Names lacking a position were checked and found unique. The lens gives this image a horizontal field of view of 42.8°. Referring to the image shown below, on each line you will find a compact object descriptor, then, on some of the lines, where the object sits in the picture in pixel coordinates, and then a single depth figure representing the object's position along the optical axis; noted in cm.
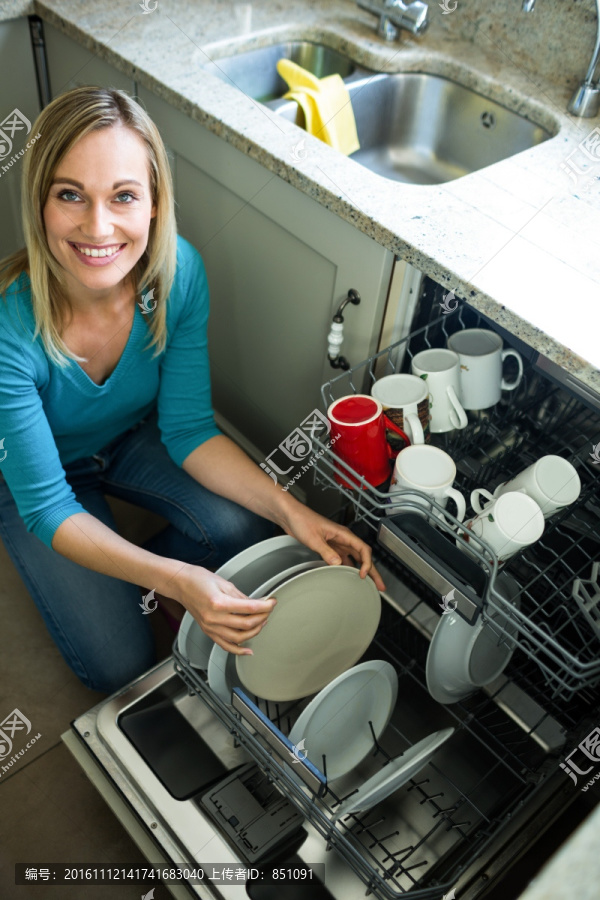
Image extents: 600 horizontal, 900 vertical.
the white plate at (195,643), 104
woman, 99
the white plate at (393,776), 84
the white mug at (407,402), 101
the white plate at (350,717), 99
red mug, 97
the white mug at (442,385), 105
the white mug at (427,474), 92
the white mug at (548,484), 94
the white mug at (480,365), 108
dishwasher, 88
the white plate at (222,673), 102
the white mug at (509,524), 89
